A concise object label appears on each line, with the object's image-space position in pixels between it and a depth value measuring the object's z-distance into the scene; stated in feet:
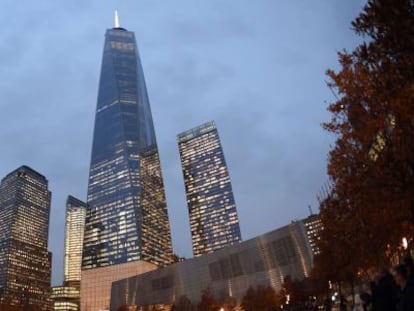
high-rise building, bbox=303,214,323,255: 518.21
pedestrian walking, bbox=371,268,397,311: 40.55
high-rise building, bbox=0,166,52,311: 327.80
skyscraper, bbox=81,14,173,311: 645.51
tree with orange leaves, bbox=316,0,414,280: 52.54
